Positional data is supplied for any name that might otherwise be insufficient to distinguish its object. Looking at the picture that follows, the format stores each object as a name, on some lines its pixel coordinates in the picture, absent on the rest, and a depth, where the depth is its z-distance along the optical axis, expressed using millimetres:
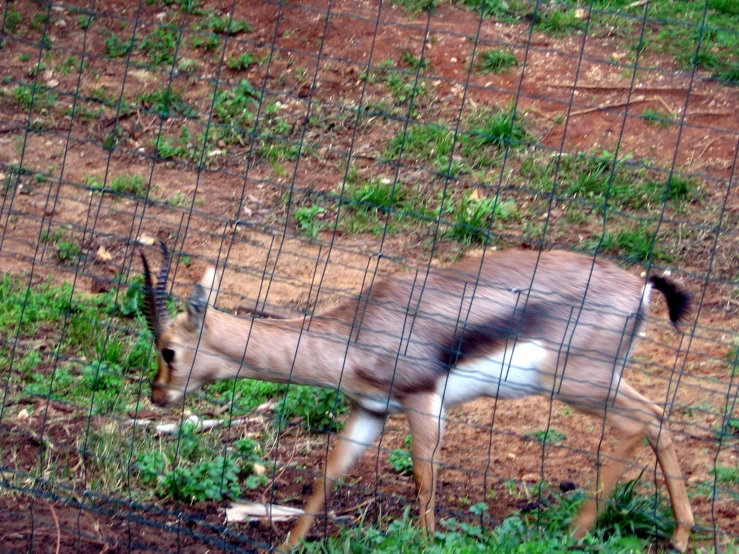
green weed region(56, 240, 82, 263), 12937
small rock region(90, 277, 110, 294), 12266
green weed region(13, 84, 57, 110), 16797
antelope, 8312
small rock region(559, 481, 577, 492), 8992
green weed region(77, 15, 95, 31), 18516
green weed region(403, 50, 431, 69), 16781
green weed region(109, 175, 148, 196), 14344
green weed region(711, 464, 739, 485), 8953
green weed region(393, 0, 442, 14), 18062
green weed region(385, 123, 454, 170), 14578
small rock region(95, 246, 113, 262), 13117
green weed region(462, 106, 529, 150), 14587
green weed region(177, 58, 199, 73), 17531
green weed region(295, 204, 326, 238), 13770
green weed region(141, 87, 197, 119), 16375
